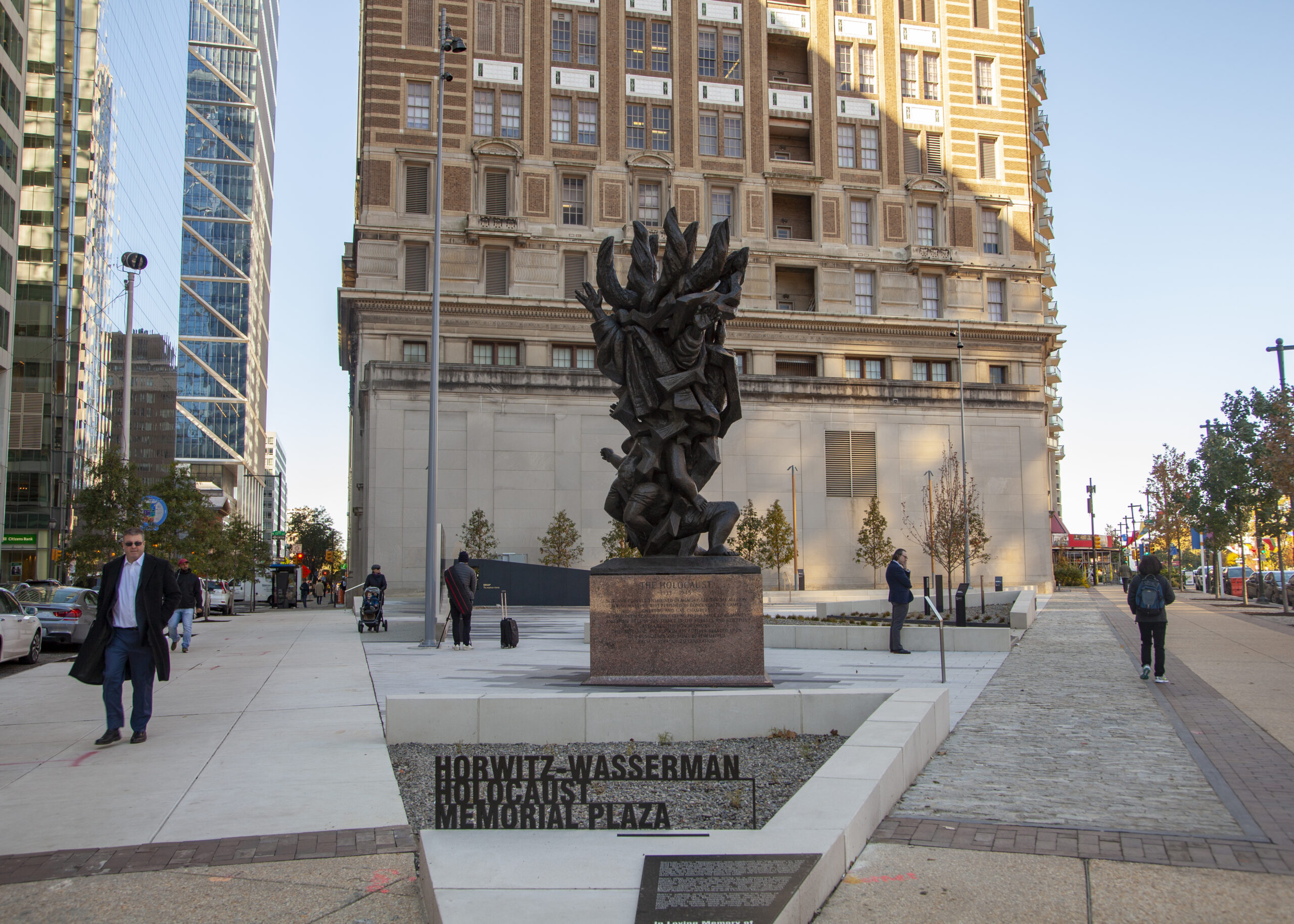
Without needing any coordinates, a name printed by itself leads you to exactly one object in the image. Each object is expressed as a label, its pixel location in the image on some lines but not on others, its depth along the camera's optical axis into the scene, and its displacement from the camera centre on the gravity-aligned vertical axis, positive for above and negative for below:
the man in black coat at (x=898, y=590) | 17.88 -0.73
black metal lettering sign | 5.20 -1.25
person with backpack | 14.34 -0.79
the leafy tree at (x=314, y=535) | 110.38 +1.87
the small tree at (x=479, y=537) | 49.66 +0.65
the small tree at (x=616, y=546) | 46.53 +0.18
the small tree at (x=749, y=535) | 49.91 +0.68
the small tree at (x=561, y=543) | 49.75 +0.32
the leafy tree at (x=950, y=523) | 48.81 +1.22
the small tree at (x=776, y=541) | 50.47 +0.34
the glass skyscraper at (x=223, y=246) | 151.00 +45.44
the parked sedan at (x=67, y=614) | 23.11 -1.33
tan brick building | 52.25 +16.77
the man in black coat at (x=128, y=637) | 9.70 -0.76
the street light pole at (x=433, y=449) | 21.92 +2.33
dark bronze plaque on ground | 4.18 -1.42
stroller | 25.91 -1.45
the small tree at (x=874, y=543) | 53.84 +0.25
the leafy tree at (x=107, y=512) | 32.06 +1.26
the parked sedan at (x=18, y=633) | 18.50 -1.41
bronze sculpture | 13.48 +2.18
